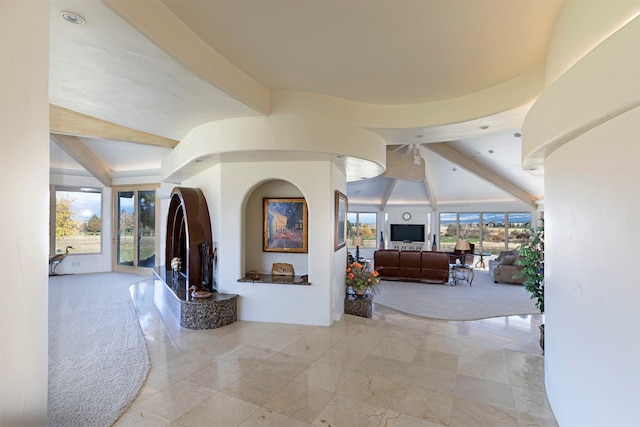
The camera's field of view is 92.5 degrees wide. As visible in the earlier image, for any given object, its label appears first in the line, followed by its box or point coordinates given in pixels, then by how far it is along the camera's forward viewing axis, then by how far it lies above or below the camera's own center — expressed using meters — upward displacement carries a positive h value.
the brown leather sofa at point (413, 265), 8.51 -1.41
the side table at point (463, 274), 8.63 -1.70
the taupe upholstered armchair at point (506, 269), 8.40 -1.46
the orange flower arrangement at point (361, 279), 5.23 -1.08
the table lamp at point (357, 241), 9.12 -0.74
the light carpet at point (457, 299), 5.83 -1.86
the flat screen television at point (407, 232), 13.58 -0.72
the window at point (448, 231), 13.66 -0.67
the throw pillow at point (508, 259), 8.55 -1.21
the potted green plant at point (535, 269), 3.84 -0.66
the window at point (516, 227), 12.08 -0.44
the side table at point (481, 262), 11.59 -1.78
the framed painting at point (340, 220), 4.89 -0.07
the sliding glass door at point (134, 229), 8.51 -0.36
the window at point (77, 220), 8.24 -0.11
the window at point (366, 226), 14.09 -0.45
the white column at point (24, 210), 0.98 +0.02
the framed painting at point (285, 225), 5.11 -0.15
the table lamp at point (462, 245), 9.27 -0.89
